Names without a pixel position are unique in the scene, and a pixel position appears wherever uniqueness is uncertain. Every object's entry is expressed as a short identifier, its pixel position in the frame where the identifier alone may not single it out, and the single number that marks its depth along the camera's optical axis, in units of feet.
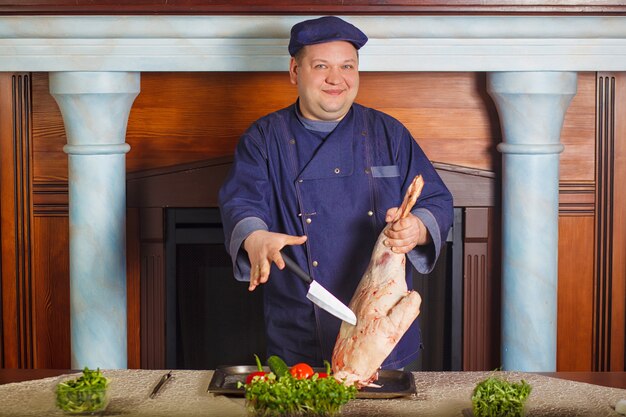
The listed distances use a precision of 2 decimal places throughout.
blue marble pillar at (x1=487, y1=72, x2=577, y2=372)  14.31
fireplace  15.21
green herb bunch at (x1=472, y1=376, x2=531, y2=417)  10.05
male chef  12.31
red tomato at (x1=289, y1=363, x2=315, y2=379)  10.36
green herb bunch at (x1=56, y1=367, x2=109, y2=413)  10.24
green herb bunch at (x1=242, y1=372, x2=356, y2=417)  9.73
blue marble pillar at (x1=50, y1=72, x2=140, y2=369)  14.39
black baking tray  10.72
